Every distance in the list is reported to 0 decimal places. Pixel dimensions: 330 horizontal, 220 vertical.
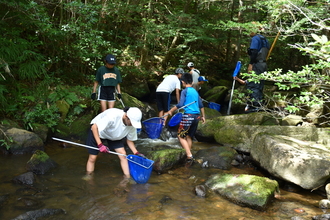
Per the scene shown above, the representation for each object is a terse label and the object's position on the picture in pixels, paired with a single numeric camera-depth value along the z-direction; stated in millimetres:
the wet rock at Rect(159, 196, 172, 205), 4129
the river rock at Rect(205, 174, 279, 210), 4034
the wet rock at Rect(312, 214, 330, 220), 3672
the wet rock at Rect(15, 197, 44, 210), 3678
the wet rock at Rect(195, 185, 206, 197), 4379
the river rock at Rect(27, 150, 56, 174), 4840
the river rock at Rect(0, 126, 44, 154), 5660
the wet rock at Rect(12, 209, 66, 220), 3324
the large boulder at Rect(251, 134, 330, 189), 4461
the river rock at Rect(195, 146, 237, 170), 5767
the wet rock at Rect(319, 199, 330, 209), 4086
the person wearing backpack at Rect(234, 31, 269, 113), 7602
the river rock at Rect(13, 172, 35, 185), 4352
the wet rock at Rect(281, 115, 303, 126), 8383
